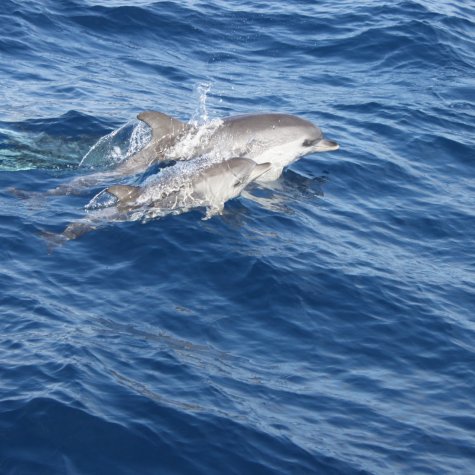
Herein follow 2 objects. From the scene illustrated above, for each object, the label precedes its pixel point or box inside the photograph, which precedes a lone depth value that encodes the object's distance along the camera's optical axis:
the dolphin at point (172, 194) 14.62
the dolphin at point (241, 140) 17.11
